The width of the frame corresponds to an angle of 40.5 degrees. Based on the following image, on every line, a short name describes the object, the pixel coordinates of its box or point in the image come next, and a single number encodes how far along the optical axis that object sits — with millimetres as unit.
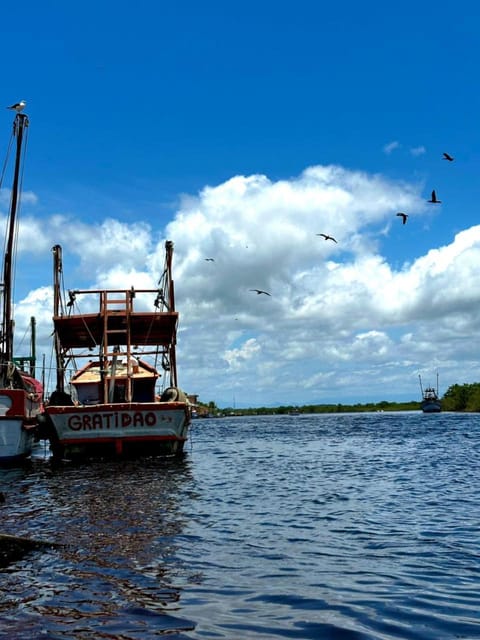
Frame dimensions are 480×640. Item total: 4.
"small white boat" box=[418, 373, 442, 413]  141250
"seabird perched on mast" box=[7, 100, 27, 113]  33109
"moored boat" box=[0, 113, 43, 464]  25922
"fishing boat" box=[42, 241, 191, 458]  25969
